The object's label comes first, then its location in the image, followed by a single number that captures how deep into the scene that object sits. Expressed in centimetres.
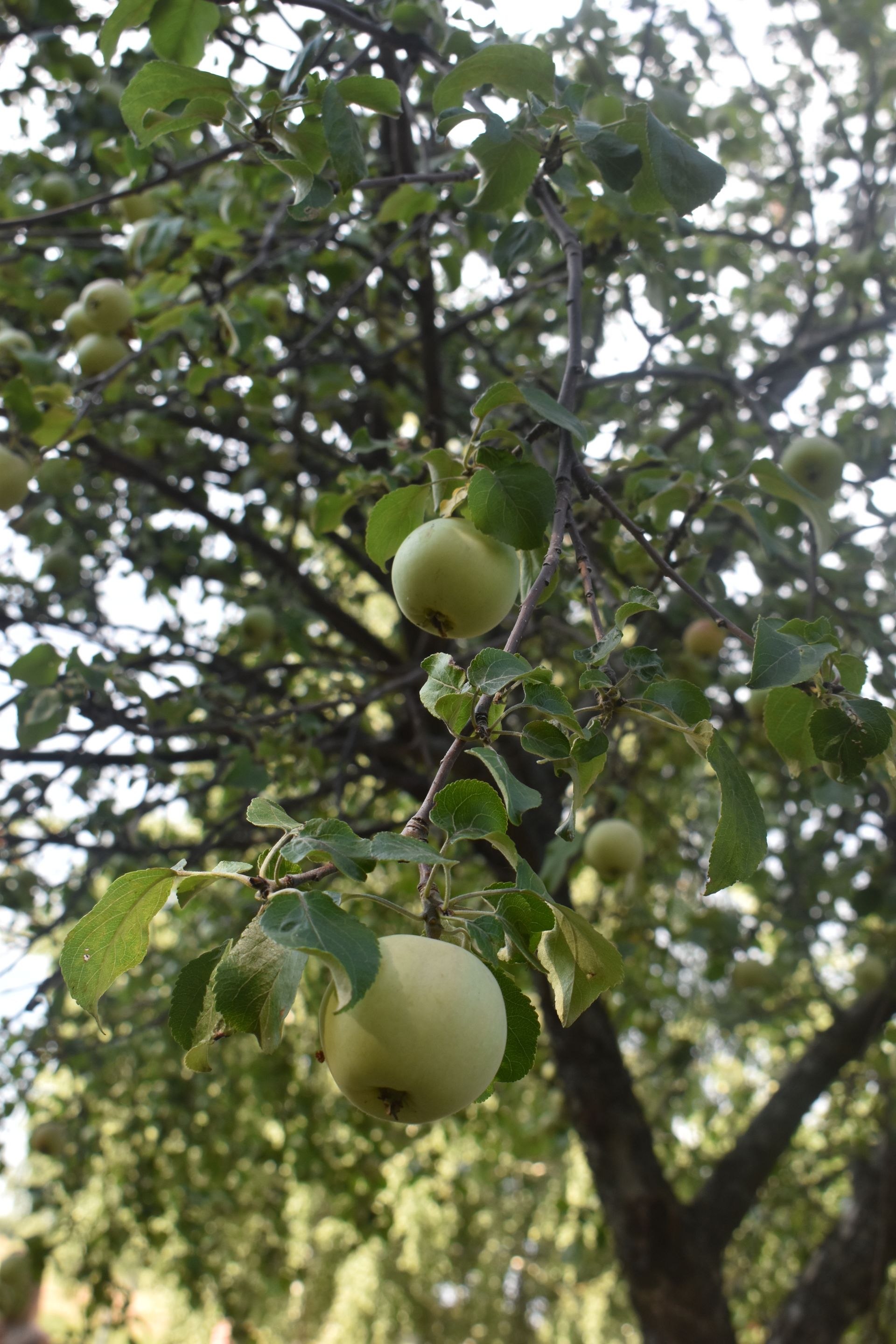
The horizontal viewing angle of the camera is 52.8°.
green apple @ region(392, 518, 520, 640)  141
